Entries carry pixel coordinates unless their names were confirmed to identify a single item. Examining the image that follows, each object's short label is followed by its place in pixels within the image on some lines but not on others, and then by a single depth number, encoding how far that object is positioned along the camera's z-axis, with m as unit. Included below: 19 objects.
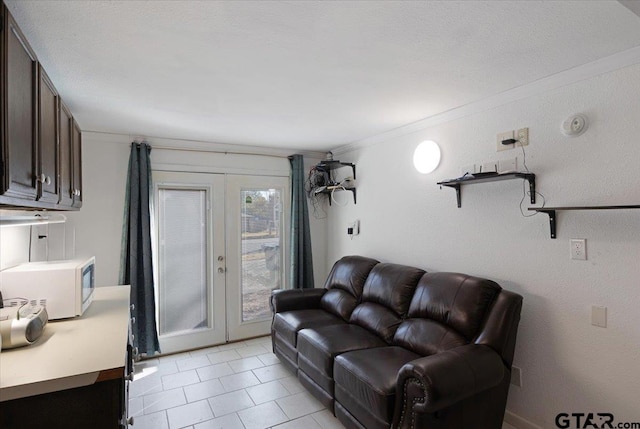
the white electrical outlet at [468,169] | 2.69
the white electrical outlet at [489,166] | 2.51
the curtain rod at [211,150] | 3.68
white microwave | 1.90
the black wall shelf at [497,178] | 2.22
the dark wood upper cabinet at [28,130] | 1.16
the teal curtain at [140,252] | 3.39
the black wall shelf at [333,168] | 4.02
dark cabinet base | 1.28
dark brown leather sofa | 1.82
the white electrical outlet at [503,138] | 2.42
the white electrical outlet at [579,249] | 2.02
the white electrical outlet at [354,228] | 4.04
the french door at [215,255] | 3.73
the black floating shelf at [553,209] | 1.78
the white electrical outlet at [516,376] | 2.34
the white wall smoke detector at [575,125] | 2.02
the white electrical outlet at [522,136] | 2.32
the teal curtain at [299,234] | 4.27
